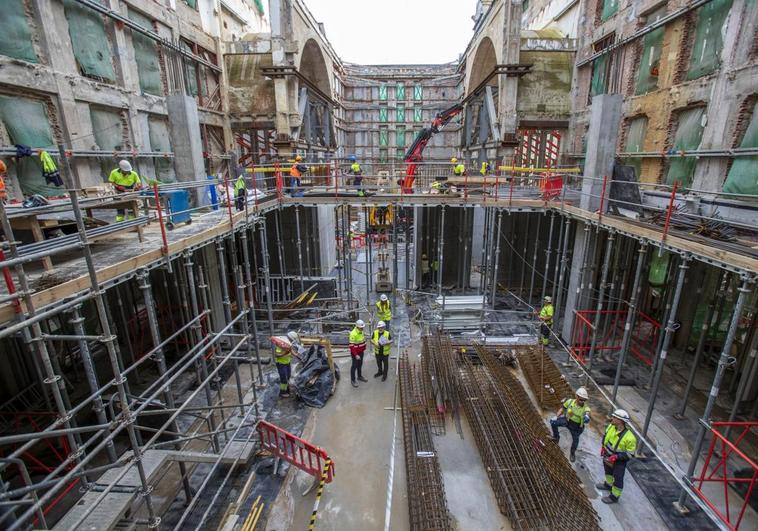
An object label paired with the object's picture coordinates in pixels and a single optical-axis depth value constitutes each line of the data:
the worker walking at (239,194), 10.39
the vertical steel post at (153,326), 5.65
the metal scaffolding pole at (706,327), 7.92
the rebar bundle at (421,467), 6.07
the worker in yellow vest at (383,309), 11.56
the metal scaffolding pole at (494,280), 12.55
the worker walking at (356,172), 16.03
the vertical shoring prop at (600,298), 9.37
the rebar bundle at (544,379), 9.10
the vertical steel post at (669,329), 6.63
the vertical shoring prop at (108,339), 3.83
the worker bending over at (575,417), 7.06
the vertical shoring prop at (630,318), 8.02
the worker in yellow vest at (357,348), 9.66
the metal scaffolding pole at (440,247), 12.55
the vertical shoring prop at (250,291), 8.60
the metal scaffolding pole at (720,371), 5.65
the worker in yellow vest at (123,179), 7.92
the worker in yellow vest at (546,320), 11.25
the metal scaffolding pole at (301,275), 13.32
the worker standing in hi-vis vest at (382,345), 9.73
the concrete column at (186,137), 10.14
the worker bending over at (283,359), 9.10
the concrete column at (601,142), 10.03
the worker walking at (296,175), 13.49
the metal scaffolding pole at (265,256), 10.59
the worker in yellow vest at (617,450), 6.14
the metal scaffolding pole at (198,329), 6.99
